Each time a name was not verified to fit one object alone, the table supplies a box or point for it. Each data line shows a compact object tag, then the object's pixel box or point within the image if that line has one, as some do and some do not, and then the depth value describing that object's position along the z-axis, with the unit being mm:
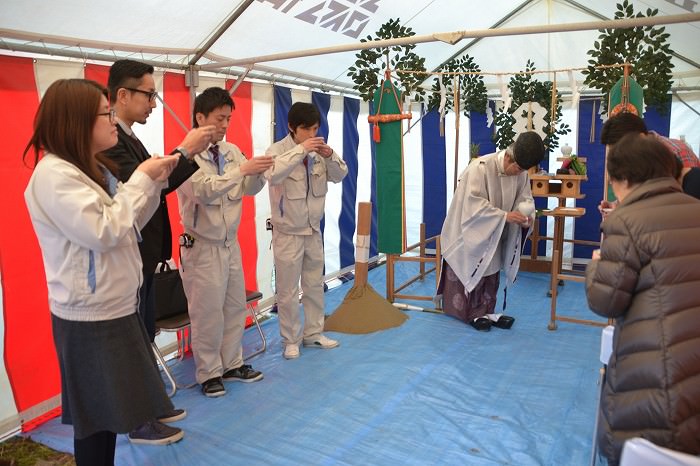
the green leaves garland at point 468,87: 5691
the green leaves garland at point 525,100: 5508
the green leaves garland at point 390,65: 4367
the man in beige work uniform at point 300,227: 3492
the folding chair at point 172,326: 3051
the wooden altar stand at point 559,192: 4844
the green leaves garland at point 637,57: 4160
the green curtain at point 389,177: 4328
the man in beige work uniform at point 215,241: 2840
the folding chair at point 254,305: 3587
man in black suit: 2150
